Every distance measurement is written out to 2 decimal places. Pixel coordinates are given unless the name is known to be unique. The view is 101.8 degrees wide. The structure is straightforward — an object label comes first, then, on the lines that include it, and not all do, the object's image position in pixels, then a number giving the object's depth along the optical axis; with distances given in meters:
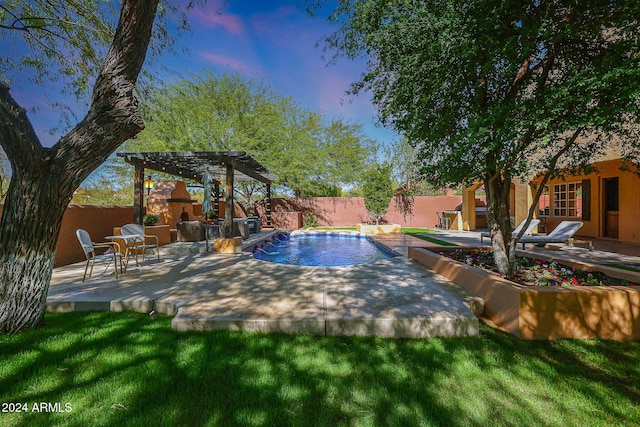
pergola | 7.64
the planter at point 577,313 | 2.59
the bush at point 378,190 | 13.48
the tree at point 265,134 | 13.46
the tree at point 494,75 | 2.61
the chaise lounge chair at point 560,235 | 6.36
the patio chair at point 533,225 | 6.85
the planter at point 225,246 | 7.47
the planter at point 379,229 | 12.17
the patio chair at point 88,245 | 4.53
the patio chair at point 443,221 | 14.78
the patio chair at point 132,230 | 6.14
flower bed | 3.30
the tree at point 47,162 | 2.66
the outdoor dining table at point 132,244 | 5.02
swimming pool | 7.76
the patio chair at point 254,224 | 11.89
